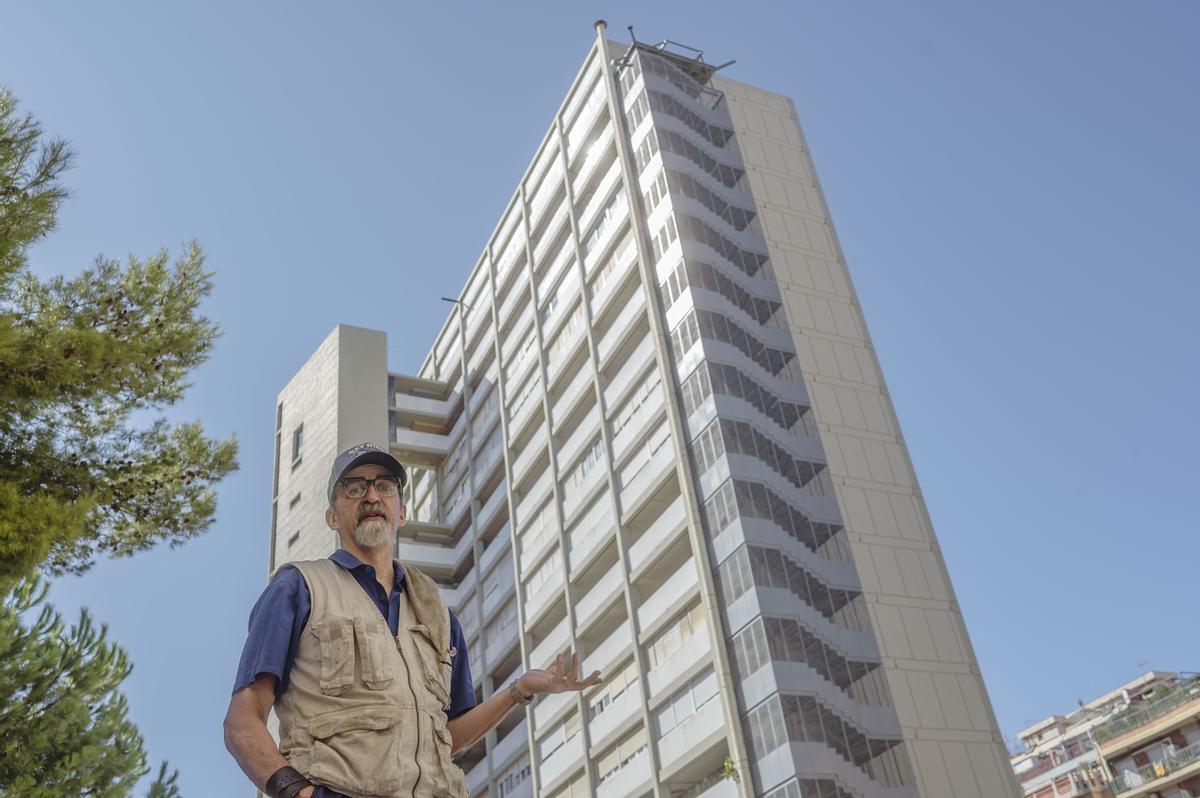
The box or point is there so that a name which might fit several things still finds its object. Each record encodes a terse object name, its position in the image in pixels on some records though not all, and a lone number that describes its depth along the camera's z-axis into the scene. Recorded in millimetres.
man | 3348
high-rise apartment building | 34469
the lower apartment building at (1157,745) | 53062
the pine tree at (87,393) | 10305
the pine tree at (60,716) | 17078
